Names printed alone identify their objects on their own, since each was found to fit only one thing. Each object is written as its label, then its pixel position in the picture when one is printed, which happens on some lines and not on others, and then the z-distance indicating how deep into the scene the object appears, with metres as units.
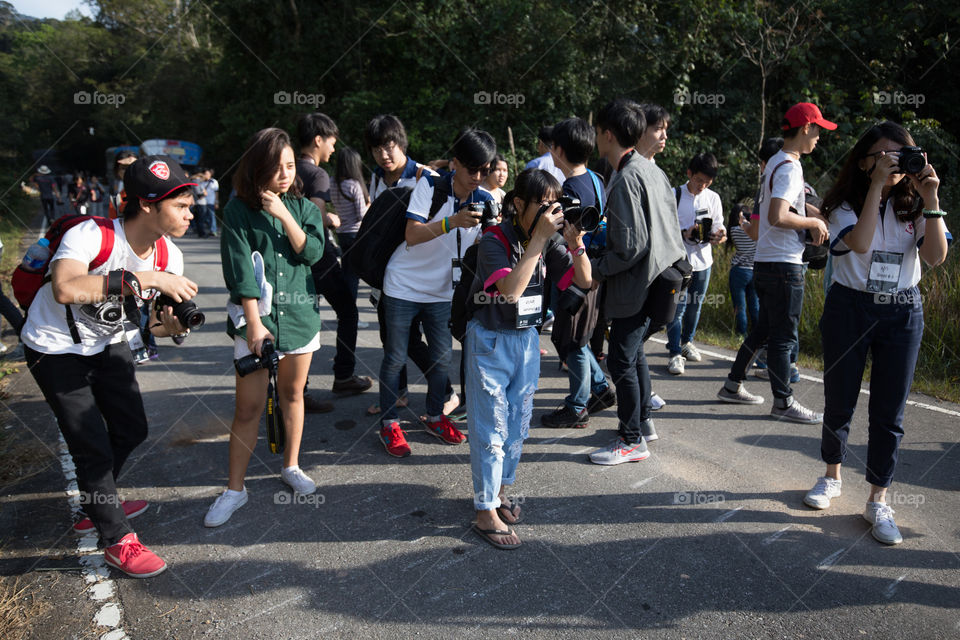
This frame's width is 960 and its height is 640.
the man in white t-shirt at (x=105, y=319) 2.73
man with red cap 4.28
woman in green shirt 3.22
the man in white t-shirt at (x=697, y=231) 5.57
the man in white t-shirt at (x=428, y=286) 3.86
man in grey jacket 3.69
